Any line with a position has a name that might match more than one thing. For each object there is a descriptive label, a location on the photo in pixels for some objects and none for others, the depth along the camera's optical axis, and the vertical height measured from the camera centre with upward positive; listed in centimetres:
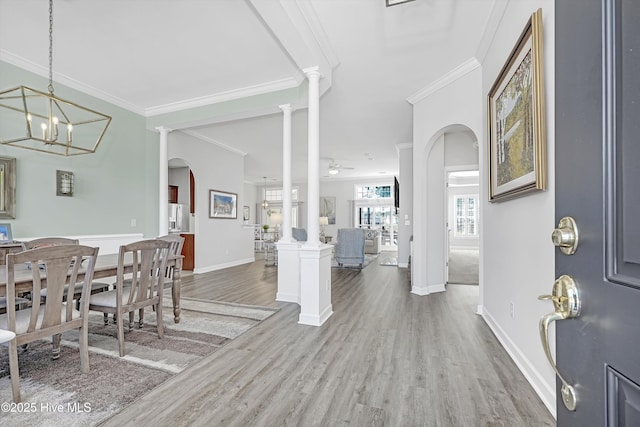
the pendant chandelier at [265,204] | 1182 +55
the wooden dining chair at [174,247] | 302 -30
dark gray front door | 47 +3
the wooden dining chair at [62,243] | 273 -28
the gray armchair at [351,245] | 674 -62
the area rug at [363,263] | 688 -112
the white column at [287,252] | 402 -47
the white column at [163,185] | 505 +54
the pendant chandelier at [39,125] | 338 +115
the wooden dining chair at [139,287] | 233 -59
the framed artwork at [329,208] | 1227 +42
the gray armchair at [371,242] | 945 -75
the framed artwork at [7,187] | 330 +33
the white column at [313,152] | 329 +74
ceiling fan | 867 +154
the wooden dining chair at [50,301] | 173 -54
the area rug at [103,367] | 168 -109
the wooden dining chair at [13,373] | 170 -92
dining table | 187 -42
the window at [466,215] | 1108 +16
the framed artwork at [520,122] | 174 +69
